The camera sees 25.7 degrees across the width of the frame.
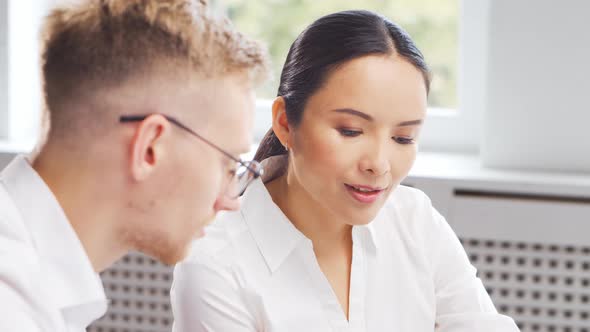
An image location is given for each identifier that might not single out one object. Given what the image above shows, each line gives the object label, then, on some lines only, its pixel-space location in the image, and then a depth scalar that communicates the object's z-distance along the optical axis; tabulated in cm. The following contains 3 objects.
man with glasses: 114
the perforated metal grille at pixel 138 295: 228
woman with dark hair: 141
